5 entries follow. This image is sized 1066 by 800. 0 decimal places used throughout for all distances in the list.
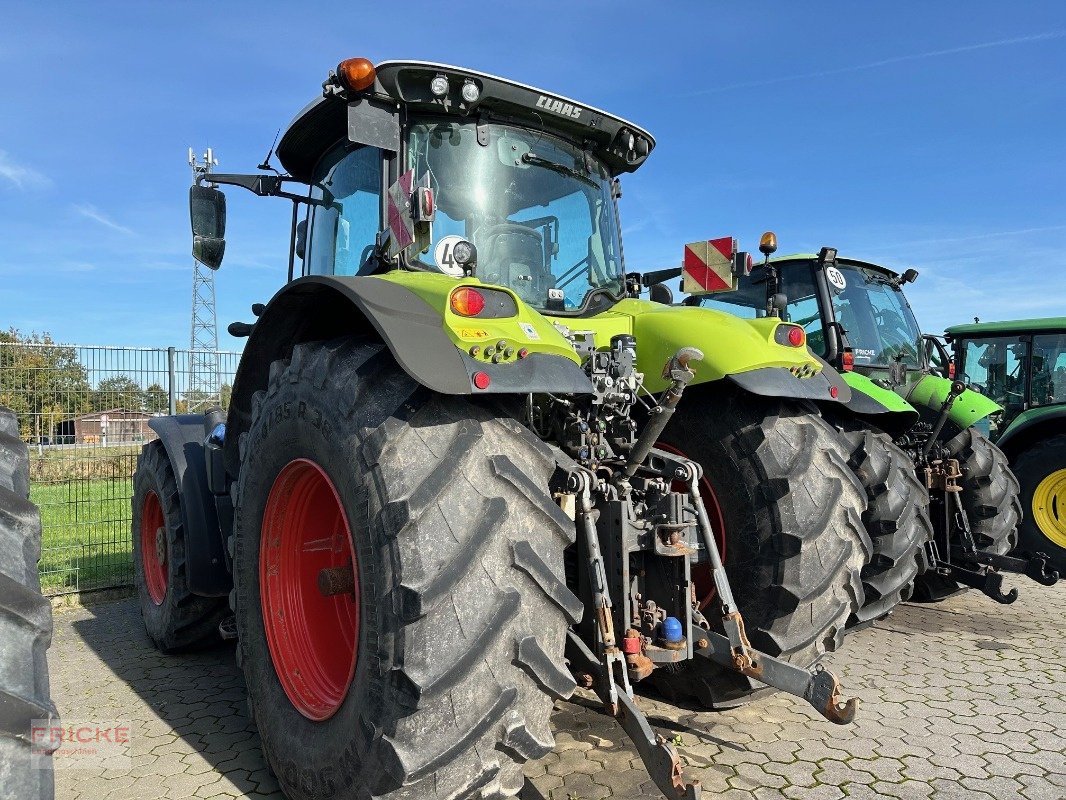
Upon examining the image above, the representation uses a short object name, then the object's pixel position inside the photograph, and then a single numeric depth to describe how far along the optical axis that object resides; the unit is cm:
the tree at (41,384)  647
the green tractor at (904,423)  460
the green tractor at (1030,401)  744
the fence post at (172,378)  698
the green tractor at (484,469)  209
